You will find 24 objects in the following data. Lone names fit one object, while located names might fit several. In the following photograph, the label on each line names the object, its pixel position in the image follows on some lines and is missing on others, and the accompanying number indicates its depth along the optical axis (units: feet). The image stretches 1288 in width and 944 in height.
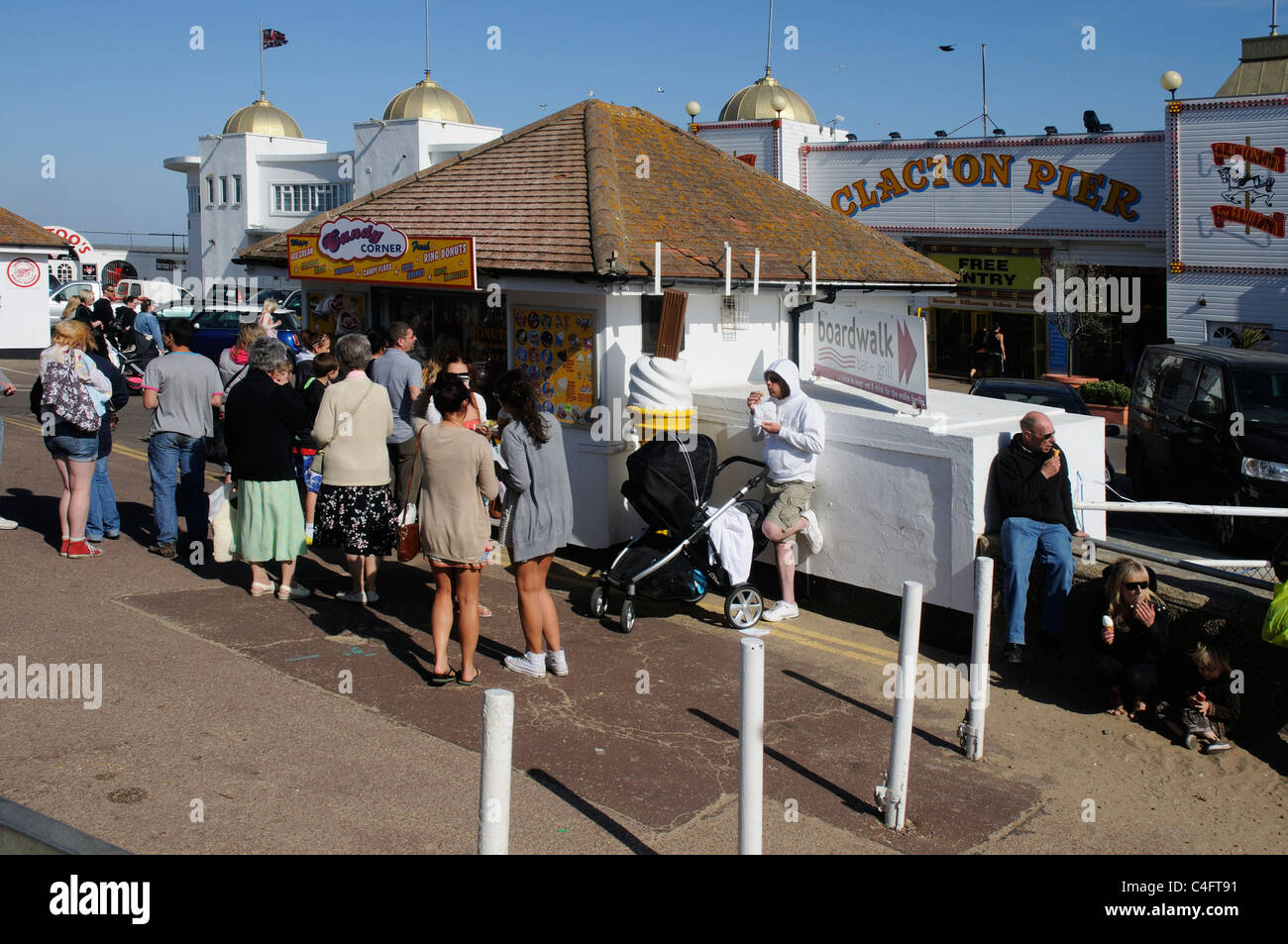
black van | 38.75
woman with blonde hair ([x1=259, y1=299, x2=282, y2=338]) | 40.86
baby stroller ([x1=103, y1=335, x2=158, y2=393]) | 65.26
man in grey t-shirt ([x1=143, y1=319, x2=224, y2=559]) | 30.35
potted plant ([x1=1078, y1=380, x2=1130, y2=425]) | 70.18
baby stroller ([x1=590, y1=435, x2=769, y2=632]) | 27.45
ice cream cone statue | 31.14
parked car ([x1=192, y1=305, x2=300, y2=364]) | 80.69
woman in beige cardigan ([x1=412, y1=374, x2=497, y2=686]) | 22.39
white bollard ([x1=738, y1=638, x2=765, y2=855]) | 15.49
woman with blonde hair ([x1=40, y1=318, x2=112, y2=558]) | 29.55
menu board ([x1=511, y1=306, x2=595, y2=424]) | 33.53
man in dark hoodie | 24.99
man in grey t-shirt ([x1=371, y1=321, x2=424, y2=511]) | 31.32
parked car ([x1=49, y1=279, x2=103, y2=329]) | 102.73
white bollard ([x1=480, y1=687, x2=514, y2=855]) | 13.19
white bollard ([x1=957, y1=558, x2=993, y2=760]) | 20.98
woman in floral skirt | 25.99
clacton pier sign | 89.35
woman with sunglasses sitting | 22.68
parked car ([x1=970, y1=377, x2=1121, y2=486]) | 46.88
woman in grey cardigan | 23.04
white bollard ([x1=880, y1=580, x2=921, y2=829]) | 18.25
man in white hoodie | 28.37
